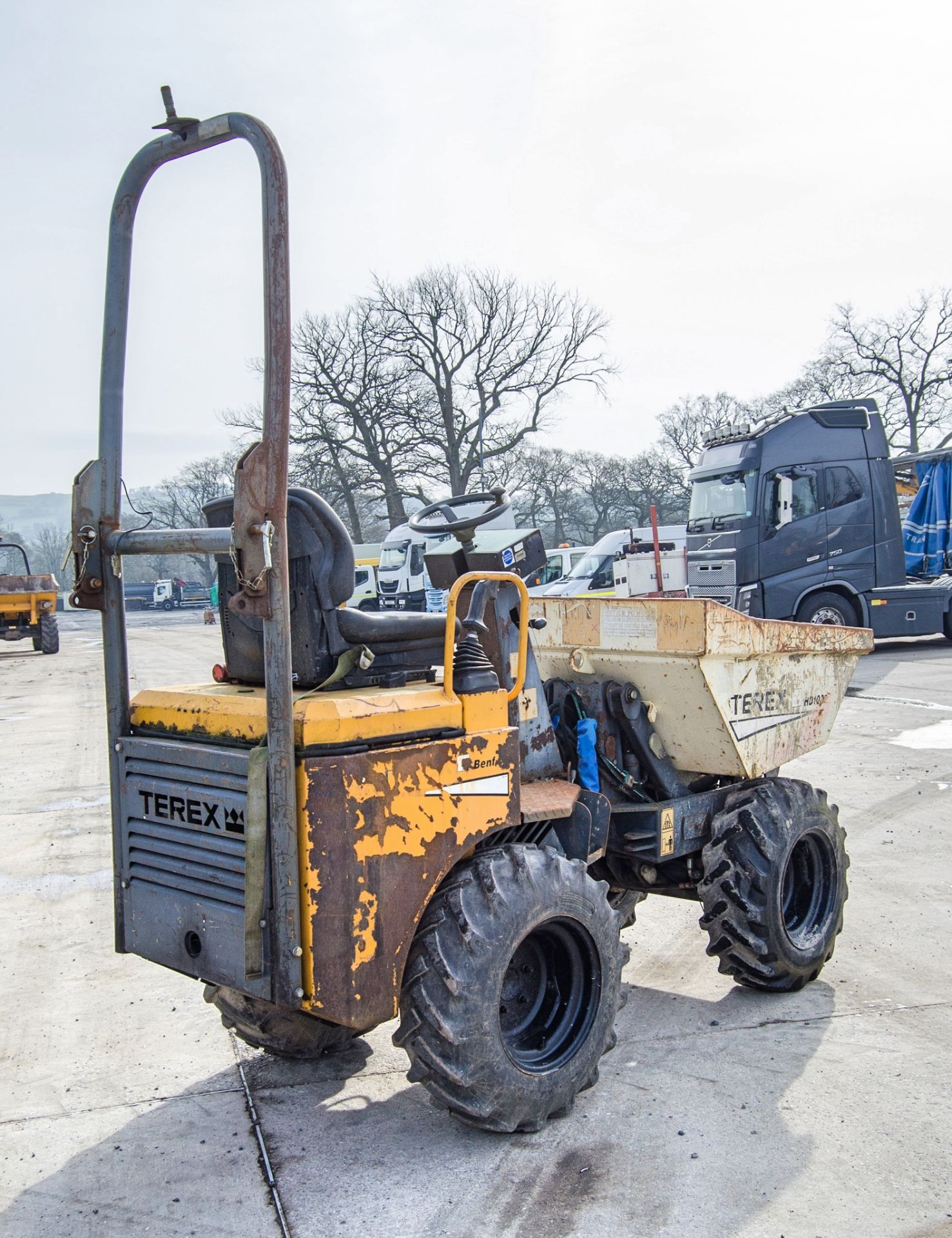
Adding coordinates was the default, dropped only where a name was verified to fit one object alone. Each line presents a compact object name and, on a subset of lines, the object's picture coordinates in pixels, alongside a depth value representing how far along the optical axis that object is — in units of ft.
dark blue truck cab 51.34
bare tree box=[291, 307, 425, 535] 122.42
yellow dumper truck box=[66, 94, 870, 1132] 9.38
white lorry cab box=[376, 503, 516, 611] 97.14
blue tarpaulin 60.08
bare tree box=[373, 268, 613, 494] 129.49
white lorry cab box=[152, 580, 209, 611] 195.83
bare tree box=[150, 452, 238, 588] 173.49
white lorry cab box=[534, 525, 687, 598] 72.08
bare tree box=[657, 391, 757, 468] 160.45
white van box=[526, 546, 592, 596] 95.73
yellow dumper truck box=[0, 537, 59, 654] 75.92
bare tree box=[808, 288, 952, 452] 122.11
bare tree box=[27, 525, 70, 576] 281.50
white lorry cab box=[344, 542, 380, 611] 98.53
